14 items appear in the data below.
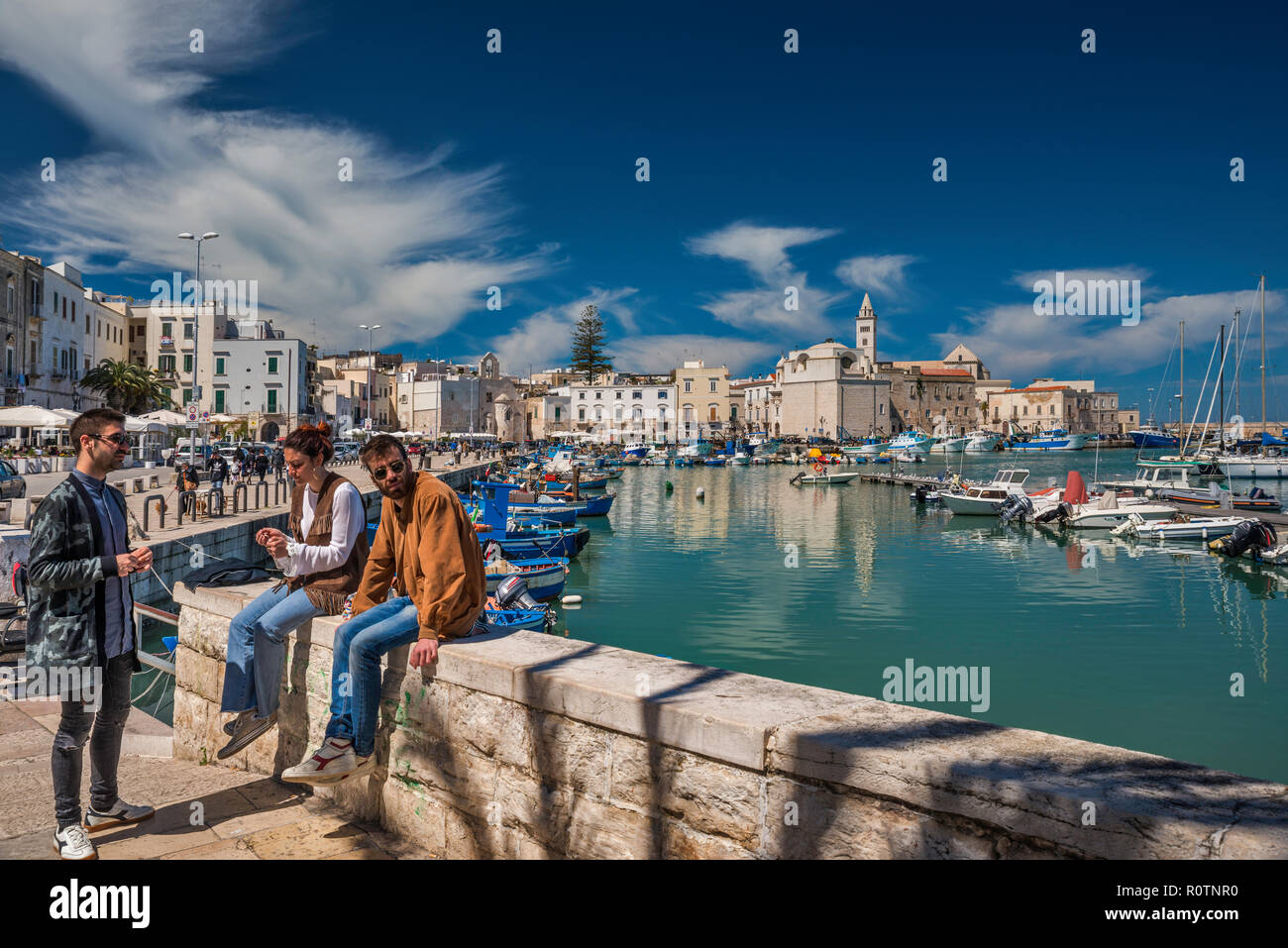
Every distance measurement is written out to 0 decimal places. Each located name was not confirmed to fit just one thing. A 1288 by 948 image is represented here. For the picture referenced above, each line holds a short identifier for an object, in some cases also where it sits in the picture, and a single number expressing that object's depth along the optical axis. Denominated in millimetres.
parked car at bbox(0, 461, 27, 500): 18844
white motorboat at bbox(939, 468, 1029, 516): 35094
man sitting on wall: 3588
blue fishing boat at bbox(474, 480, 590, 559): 21234
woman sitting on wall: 4145
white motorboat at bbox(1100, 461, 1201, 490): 37844
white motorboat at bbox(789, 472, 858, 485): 55250
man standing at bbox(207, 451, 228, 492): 24666
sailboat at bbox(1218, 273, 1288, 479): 51531
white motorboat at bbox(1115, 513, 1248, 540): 26328
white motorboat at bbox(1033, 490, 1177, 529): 28844
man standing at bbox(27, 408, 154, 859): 3352
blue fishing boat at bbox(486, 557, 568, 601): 16719
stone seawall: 2113
